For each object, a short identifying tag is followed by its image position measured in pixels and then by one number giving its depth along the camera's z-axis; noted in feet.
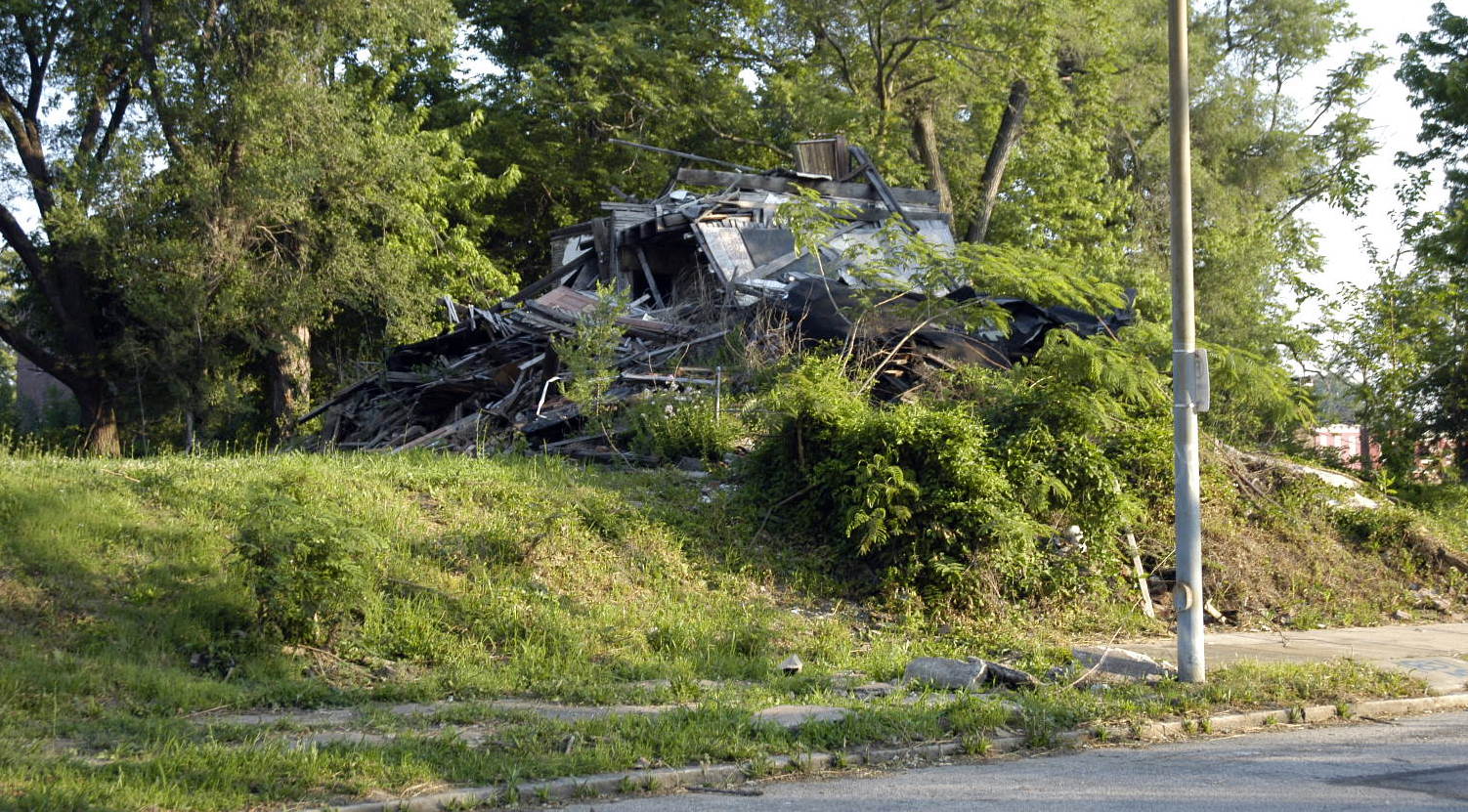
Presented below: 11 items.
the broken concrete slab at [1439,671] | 33.78
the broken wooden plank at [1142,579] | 42.63
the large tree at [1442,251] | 69.82
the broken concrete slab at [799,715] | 26.61
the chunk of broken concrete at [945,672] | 30.94
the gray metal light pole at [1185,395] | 31.63
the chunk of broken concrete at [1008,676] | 31.19
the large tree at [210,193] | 79.36
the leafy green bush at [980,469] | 39.96
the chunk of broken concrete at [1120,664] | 32.68
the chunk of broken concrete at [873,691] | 29.94
